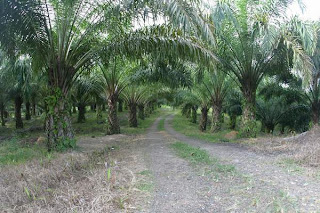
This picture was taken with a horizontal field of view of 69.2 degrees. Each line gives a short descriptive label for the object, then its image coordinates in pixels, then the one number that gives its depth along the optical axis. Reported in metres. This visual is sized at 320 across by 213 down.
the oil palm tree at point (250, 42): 7.79
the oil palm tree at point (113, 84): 13.31
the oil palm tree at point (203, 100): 16.69
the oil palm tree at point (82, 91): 13.86
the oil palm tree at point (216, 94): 15.44
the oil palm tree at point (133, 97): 19.06
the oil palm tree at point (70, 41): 6.86
